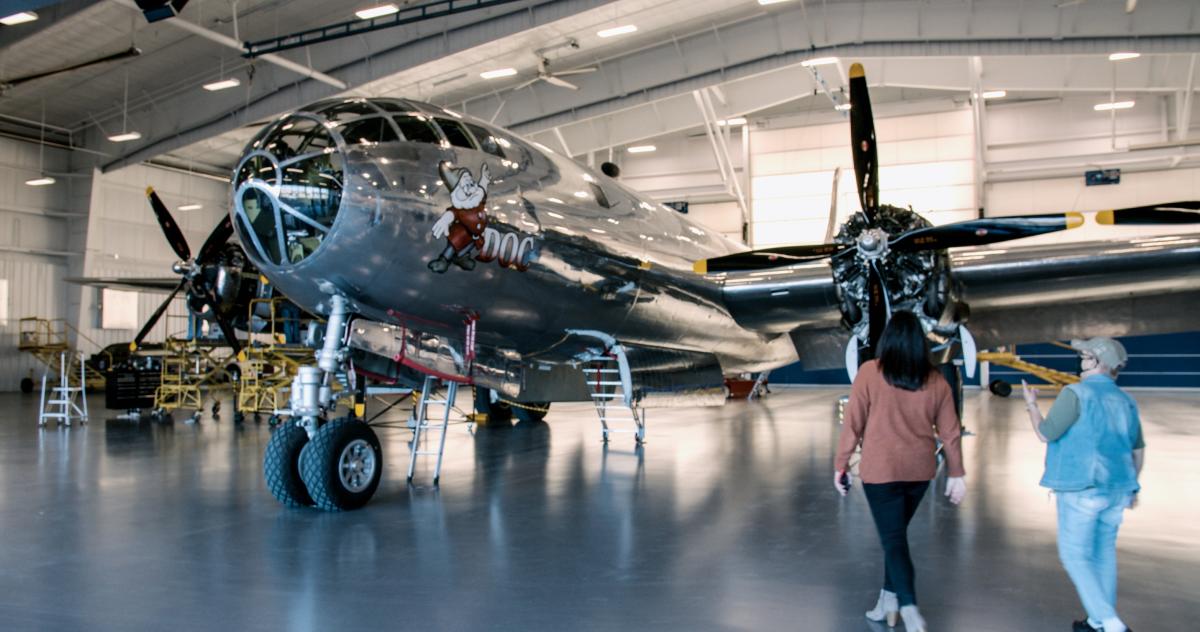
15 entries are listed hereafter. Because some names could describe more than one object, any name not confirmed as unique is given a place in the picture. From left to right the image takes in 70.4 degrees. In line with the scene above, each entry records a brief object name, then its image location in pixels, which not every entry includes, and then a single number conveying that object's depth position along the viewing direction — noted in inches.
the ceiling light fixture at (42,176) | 1227.9
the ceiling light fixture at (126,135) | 1045.5
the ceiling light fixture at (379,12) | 716.7
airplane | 289.6
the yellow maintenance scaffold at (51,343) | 1234.6
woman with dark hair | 166.1
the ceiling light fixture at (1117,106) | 1118.0
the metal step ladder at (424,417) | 370.3
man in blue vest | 161.2
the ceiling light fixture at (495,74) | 958.4
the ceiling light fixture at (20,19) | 771.4
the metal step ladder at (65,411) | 670.2
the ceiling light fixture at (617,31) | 863.7
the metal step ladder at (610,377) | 440.6
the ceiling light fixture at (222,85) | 889.5
